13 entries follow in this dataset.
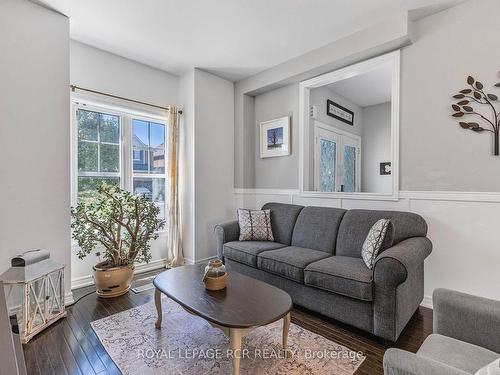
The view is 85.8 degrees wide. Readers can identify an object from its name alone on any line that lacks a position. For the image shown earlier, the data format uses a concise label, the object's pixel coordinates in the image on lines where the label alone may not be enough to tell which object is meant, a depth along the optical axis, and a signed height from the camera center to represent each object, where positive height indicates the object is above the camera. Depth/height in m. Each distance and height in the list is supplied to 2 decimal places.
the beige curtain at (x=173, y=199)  3.76 -0.21
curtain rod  2.95 +1.08
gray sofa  1.91 -0.70
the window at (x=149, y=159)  3.67 +0.35
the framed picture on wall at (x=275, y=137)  3.80 +0.68
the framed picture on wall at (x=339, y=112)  4.31 +1.21
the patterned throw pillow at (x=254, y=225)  3.27 -0.51
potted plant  2.76 -0.50
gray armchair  1.11 -0.71
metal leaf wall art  2.25 +0.63
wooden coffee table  1.47 -0.75
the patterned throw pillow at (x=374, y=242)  2.15 -0.48
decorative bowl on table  1.89 -0.66
